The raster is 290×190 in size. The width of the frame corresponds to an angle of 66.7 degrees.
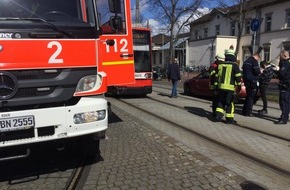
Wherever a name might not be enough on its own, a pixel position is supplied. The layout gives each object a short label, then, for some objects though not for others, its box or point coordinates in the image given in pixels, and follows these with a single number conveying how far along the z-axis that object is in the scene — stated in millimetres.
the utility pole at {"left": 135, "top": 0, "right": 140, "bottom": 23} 19040
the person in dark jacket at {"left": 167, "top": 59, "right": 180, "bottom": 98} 9728
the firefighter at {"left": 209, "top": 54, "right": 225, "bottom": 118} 5890
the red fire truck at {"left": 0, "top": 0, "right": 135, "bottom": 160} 2664
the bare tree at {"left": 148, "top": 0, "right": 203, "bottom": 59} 23982
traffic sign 7809
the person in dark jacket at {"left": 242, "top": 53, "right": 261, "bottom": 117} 6339
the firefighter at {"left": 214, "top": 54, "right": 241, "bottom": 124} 5561
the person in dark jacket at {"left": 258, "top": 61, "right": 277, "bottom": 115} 6516
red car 9601
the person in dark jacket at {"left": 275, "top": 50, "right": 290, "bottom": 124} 5547
